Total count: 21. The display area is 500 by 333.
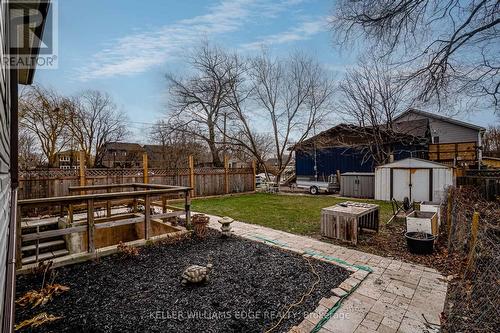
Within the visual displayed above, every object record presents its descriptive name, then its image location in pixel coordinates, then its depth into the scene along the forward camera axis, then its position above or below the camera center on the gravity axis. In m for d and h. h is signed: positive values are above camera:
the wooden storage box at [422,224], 4.52 -1.15
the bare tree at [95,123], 19.31 +3.63
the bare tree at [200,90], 15.95 +4.94
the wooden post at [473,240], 3.35 -1.08
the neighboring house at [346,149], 15.03 +0.94
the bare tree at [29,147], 16.91 +1.33
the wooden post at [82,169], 8.20 -0.13
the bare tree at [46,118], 15.74 +3.31
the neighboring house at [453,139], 14.62 +1.93
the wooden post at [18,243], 3.25 -1.09
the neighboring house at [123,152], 28.43 +1.63
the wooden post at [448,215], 5.19 -1.15
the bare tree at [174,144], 16.38 +1.82
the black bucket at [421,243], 4.30 -1.44
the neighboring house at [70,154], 19.79 +0.91
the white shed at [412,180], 10.01 -0.74
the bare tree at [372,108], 13.48 +3.13
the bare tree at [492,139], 25.38 +2.37
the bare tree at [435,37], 5.31 +2.88
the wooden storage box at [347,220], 4.88 -1.22
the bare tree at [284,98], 15.40 +4.25
